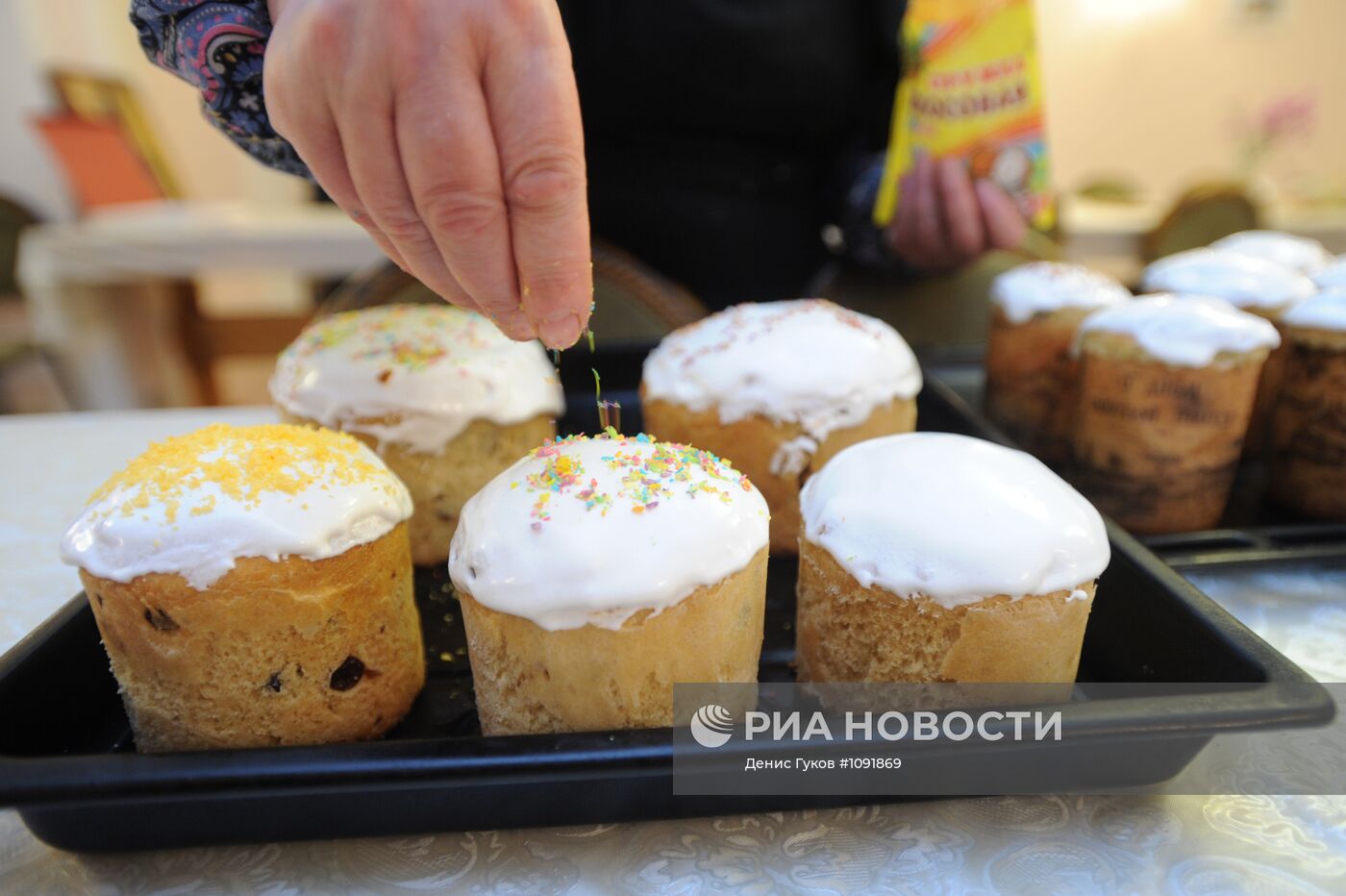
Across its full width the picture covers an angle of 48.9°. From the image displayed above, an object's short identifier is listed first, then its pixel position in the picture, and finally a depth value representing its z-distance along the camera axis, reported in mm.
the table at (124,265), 1252
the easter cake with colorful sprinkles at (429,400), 501
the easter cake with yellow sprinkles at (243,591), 389
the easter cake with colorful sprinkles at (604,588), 381
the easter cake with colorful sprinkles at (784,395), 505
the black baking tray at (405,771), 355
